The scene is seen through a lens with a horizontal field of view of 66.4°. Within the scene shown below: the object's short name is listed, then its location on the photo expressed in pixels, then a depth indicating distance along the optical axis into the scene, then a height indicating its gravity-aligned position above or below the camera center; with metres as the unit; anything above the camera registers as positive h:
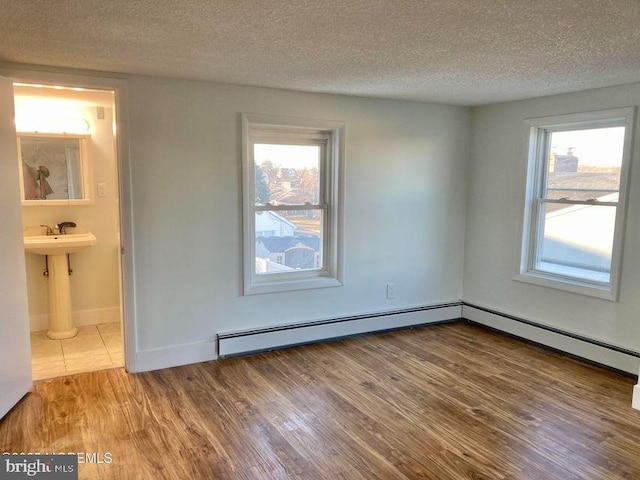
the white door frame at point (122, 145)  2.99 +0.25
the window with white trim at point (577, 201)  3.58 -0.09
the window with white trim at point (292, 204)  3.81 -0.15
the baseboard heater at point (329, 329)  3.80 -1.22
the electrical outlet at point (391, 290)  4.47 -0.94
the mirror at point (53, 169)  4.16 +0.11
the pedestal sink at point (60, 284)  4.12 -0.87
